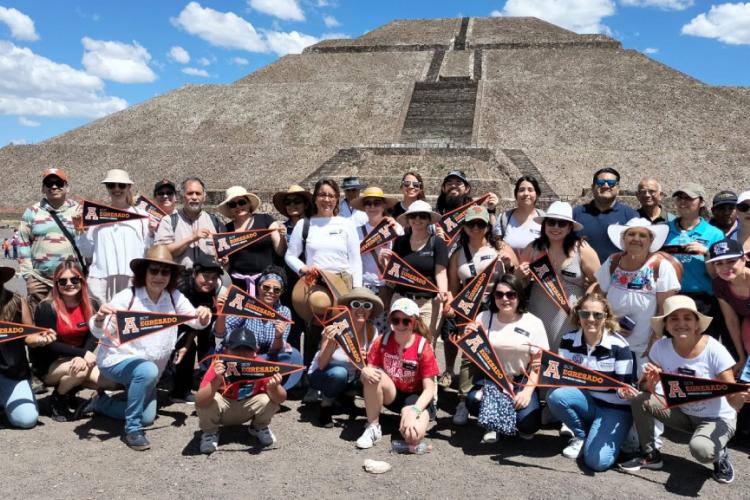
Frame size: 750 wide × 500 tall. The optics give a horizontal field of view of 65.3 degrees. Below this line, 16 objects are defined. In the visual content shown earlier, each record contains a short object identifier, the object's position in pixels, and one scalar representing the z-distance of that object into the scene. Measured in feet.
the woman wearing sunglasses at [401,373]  16.69
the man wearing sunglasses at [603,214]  20.97
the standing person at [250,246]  21.04
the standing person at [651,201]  22.79
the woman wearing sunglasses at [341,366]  18.13
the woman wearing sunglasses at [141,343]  16.88
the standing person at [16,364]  17.72
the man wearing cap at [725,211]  21.70
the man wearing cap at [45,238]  21.21
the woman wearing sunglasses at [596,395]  15.79
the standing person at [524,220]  20.98
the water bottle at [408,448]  16.30
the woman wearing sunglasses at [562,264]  18.75
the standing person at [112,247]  20.57
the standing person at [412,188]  23.65
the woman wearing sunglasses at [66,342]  18.34
